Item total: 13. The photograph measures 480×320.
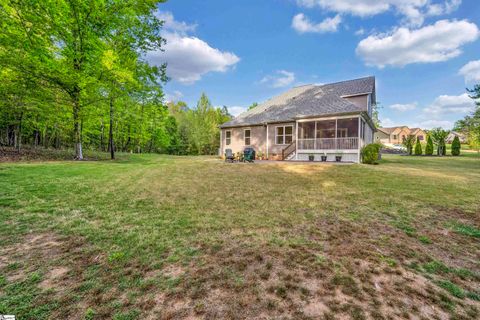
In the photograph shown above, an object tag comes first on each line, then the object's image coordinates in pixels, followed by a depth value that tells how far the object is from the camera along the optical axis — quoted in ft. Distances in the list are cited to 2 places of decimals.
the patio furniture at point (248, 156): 47.32
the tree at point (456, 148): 83.97
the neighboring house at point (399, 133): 200.64
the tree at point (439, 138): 88.20
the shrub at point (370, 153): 41.06
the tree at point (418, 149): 94.17
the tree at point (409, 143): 101.22
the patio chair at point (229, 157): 48.24
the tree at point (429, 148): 90.48
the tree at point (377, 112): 103.21
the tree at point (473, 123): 59.36
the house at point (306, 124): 45.06
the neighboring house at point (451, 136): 184.52
